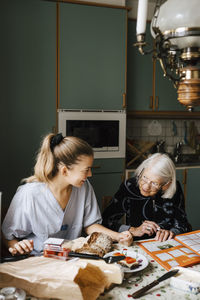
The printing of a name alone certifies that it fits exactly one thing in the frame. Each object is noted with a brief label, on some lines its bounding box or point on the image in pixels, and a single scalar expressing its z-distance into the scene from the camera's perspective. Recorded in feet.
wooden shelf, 10.85
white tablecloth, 3.24
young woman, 4.95
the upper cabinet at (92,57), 9.17
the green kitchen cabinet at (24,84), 8.63
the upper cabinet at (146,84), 10.57
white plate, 3.71
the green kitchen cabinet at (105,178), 9.83
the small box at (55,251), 3.82
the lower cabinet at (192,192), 10.95
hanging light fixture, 2.99
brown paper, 2.99
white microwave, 9.33
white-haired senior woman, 6.12
